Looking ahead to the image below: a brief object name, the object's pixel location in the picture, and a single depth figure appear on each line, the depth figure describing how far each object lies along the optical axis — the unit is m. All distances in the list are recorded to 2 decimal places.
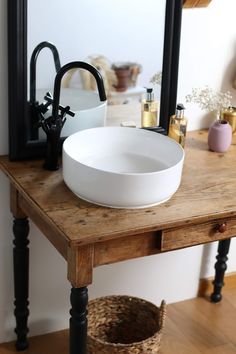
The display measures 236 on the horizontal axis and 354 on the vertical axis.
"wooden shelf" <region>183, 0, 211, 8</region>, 2.23
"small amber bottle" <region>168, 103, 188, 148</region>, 2.22
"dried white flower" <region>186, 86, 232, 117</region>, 2.35
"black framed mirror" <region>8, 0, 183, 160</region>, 1.95
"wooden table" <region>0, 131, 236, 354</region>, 1.72
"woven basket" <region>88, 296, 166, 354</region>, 2.35
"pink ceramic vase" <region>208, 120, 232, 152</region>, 2.23
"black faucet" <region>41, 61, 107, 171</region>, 1.96
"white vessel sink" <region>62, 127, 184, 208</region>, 1.78
